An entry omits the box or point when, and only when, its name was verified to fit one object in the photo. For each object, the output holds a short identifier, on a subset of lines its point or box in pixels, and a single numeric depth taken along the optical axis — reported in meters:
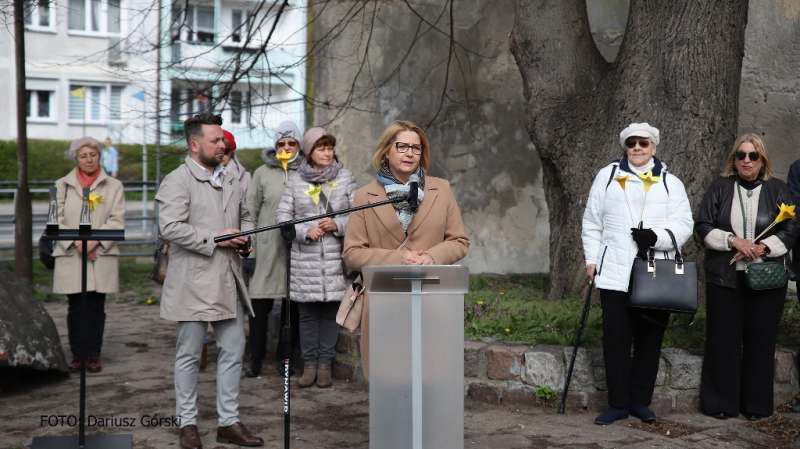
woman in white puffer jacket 5.81
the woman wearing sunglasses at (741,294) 6.02
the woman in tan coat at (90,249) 7.57
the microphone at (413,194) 4.51
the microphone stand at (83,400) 5.10
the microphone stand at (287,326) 4.65
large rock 6.51
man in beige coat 5.31
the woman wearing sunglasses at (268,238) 7.32
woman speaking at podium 4.84
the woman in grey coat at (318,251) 6.90
